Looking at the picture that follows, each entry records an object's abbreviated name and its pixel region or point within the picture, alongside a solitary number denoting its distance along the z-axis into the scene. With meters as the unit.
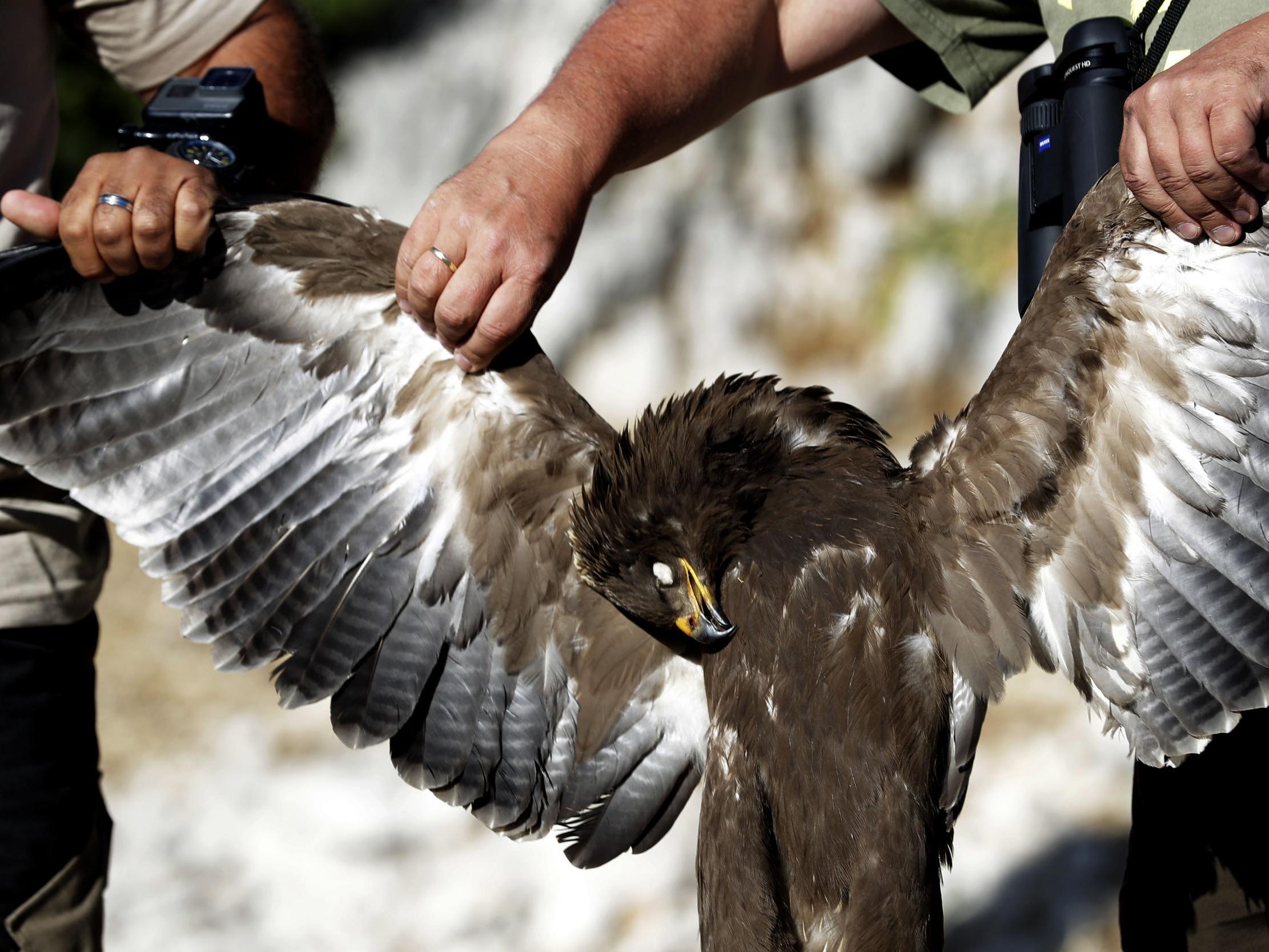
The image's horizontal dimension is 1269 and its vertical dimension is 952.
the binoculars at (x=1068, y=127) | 4.57
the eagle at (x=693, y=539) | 4.50
